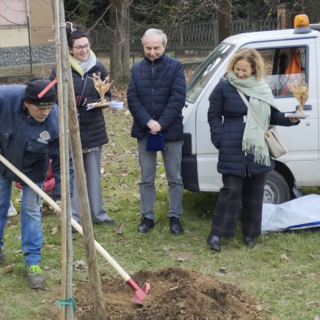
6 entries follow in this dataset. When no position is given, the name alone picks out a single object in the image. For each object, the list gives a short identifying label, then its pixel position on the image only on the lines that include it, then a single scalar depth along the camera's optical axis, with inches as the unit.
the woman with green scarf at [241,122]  194.9
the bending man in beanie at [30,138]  162.1
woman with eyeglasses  209.3
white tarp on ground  218.4
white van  218.8
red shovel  149.3
